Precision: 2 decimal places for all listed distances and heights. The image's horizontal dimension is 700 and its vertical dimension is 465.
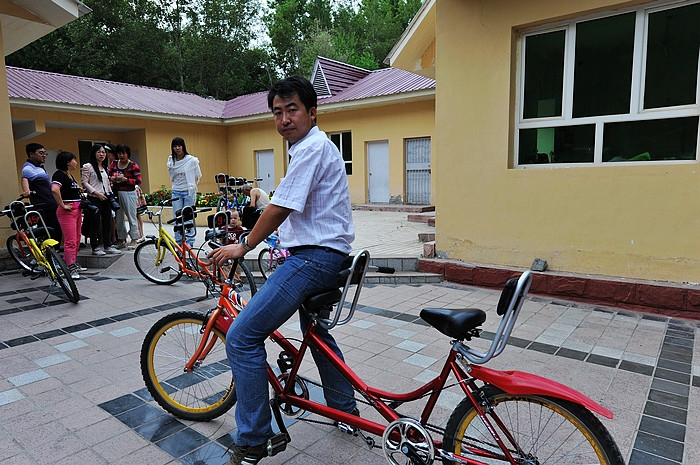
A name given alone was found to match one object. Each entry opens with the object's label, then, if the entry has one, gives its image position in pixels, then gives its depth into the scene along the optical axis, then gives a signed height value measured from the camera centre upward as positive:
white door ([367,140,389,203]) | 14.61 +0.12
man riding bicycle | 2.08 -0.33
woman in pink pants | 6.09 -0.36
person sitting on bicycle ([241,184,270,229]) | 6.84 -0.46
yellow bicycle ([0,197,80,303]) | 5.10 -0.81
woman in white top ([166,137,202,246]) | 6.79 +0.07
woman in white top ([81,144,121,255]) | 7.04 -0.35
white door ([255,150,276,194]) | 17.66 +0.32
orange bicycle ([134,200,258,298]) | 5.07 -1.00
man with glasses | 6.57 -0.08
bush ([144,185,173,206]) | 13.32 -0.56
